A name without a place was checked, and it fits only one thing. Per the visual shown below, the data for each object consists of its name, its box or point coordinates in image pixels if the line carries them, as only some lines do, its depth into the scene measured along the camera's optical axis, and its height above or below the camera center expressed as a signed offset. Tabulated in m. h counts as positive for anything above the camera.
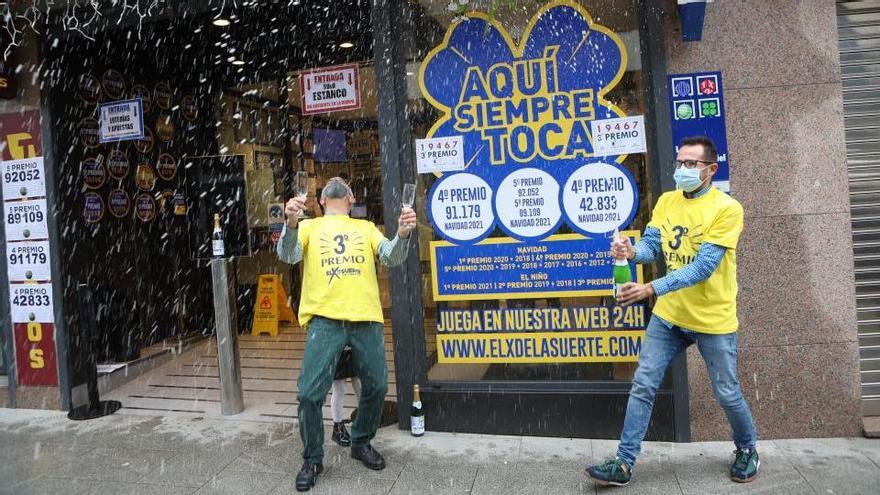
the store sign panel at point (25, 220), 6.16 +0.53
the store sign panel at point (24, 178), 6.15 +0.92
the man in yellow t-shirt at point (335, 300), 4.14 -0.31
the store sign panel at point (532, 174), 4.87 +0.50
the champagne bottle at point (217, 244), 5.75 +0.15
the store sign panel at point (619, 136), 4.77 +0.71
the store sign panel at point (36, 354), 6.18 -0.77
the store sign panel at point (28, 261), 6.17 +0.13
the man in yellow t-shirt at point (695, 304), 3.74 -0.47
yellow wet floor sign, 9.26 -0.70
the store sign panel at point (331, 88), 7.49 +1.92
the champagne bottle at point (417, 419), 5.02 -1.34
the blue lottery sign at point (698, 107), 4.64 +0.85
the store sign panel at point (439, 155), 5.12 +0.71
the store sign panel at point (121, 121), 7.07 +1.61
